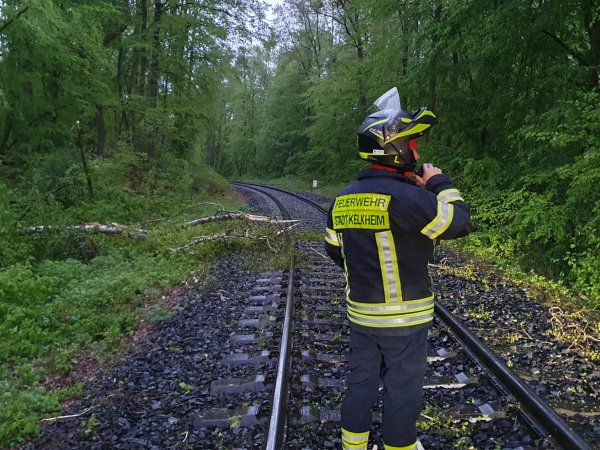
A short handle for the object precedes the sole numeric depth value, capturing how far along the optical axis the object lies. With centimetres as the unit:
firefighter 244
